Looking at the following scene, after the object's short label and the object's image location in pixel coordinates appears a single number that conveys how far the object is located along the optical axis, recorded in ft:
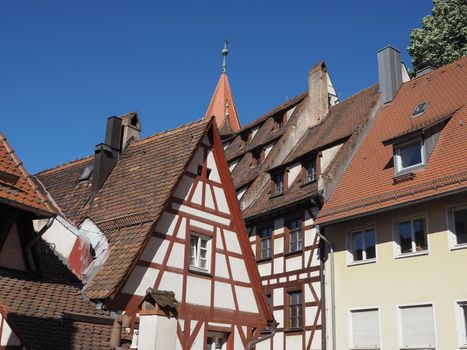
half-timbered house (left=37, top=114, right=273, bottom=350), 42.19
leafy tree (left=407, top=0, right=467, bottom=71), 87.81
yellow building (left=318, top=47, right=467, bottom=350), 50.67
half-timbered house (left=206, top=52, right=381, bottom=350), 65.26
